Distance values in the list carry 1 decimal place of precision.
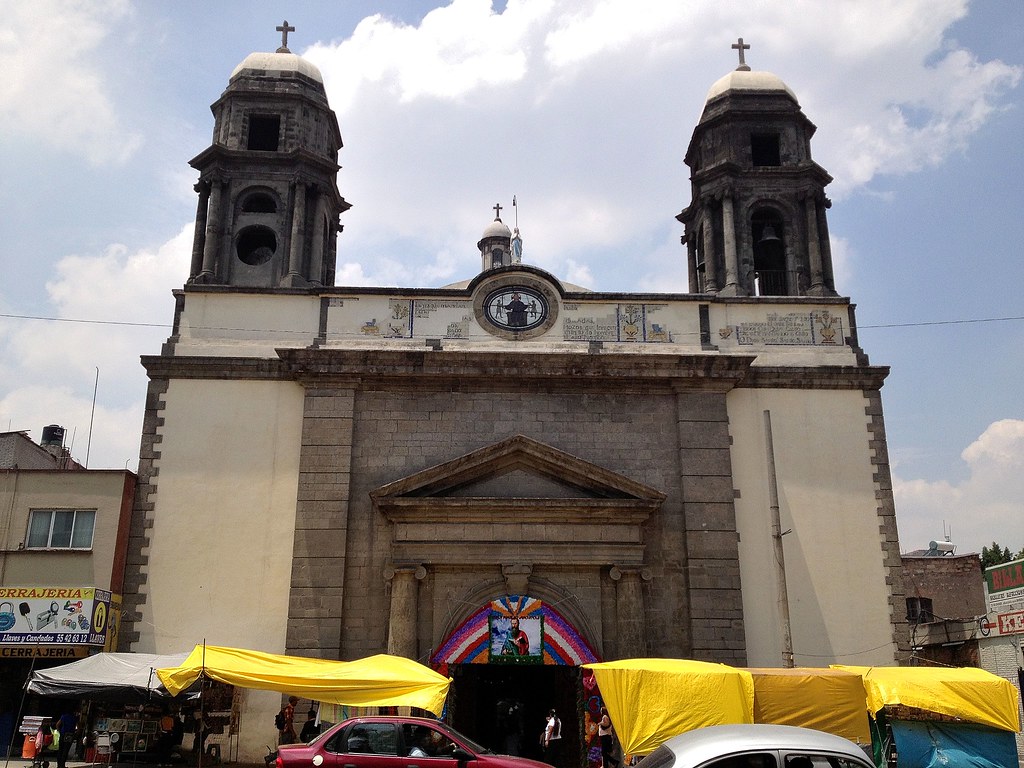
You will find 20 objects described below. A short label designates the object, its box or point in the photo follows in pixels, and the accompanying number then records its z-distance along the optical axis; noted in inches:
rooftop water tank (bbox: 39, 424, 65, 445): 1357.0
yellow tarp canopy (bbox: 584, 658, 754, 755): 509.7
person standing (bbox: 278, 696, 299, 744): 684.1
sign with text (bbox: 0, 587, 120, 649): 722.2
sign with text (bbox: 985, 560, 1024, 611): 737.0
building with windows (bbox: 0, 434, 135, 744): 727.1
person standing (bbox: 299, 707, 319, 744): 656.4
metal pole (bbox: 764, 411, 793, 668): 690.8
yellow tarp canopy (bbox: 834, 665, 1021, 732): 527.5
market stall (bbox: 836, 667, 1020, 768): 525.3
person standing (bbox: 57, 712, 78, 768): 656.6
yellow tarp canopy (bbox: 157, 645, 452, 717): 556.7
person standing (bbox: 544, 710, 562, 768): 675.4
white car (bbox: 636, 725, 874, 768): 319.9
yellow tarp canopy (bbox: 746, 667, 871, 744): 523.8
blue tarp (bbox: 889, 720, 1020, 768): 522.9
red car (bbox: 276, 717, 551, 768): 479.2
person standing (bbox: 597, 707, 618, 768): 677.9
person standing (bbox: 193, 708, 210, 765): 682.2
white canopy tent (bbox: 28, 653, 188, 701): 576.1
